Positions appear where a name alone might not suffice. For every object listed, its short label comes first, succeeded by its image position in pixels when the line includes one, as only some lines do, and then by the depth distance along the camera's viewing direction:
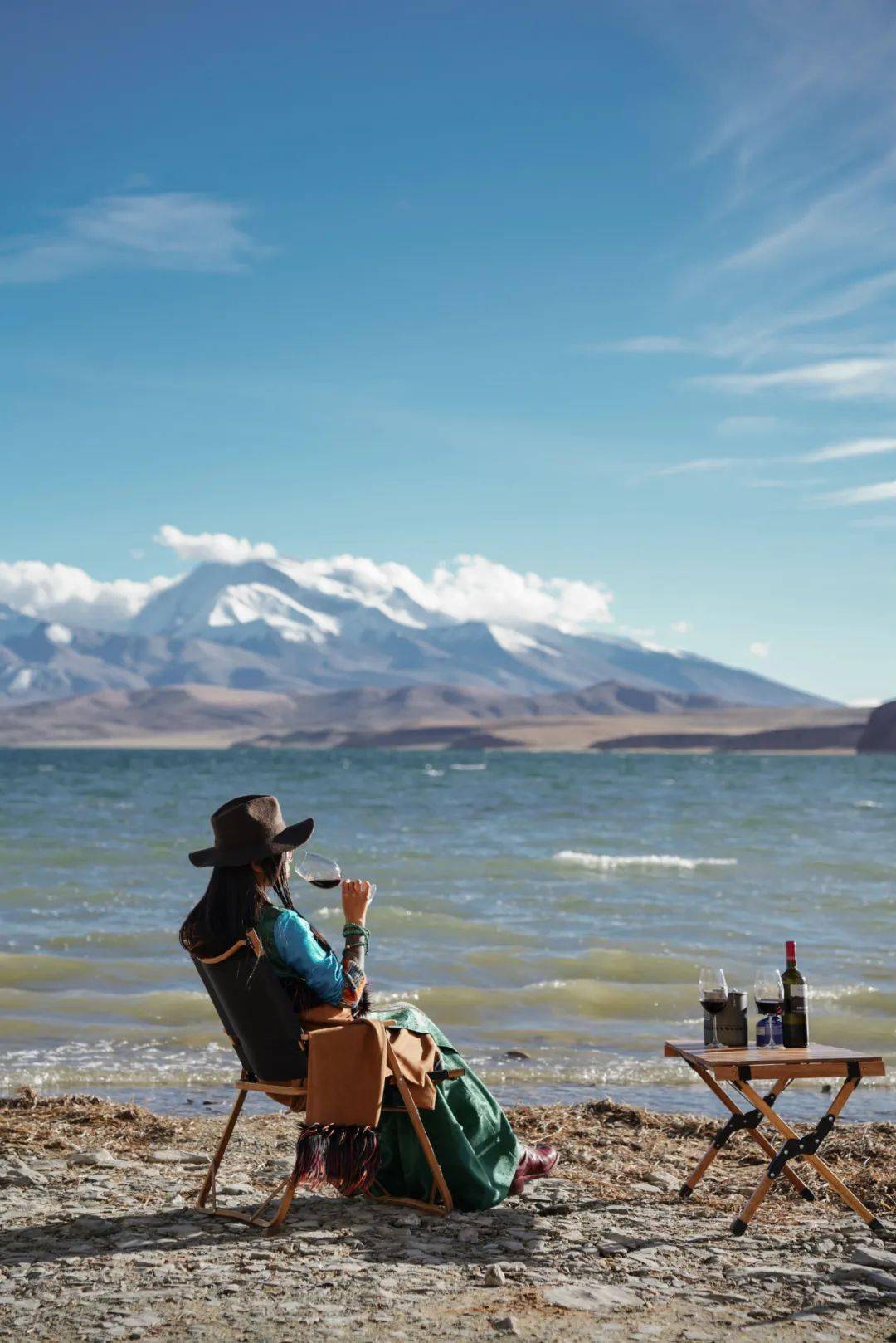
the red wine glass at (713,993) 6.02
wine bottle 6.05
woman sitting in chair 5.43
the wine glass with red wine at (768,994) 6.06
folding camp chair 5.39
